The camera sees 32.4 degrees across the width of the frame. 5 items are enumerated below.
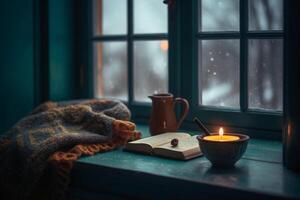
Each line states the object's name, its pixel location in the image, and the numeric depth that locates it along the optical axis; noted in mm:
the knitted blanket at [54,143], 1438
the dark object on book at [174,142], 1448
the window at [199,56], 1673
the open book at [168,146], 1406
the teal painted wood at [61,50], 2021
